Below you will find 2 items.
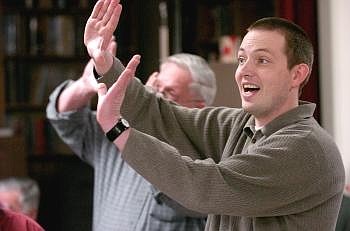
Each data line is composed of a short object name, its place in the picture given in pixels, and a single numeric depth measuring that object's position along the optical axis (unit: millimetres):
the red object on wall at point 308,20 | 6414
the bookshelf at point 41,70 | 8703
